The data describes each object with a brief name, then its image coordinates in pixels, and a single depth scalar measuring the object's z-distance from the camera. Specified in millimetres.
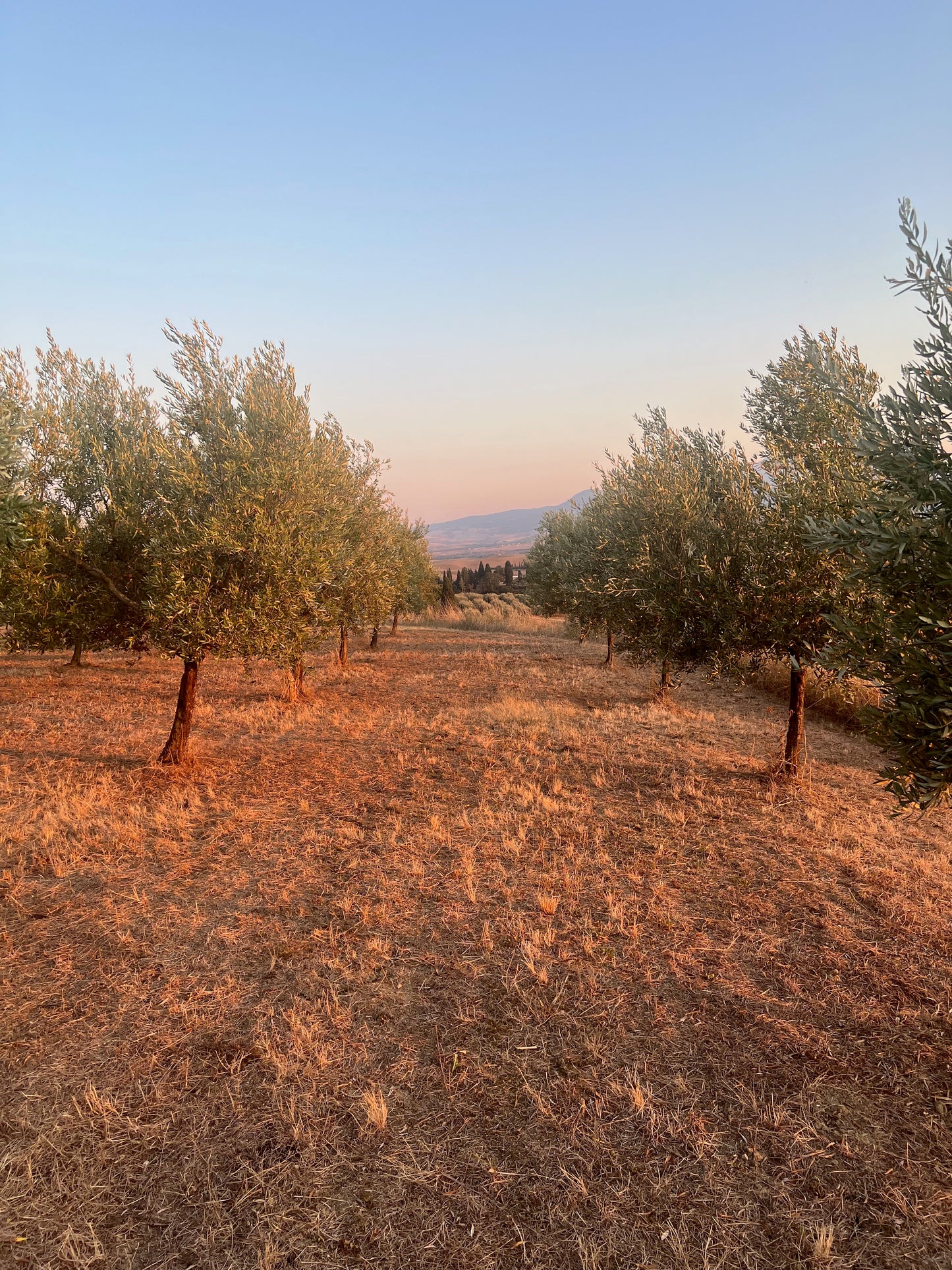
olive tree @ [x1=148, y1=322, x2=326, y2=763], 12156
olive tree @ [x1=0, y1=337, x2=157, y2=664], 13102
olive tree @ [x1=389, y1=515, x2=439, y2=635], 42844
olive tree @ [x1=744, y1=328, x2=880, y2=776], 11055
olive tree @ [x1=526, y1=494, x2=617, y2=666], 26297
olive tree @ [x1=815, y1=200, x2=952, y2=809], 5715
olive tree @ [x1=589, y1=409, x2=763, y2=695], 13211
